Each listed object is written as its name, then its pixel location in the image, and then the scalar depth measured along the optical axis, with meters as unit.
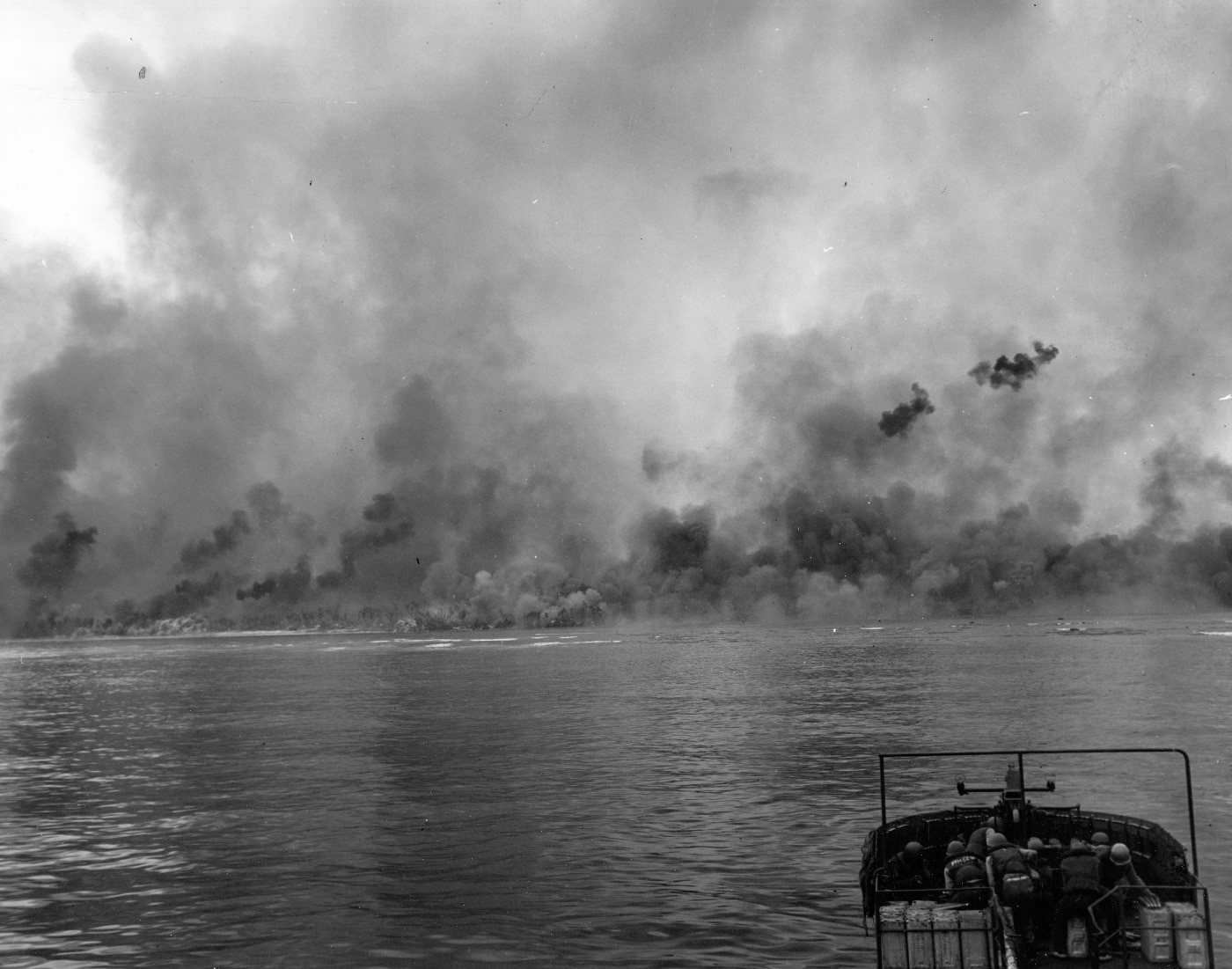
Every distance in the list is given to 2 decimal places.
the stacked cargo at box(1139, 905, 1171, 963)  20.59
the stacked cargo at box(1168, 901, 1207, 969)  20.22
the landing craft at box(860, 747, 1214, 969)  20.03
